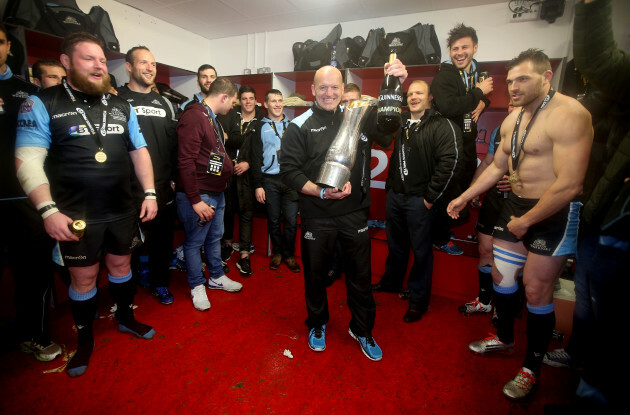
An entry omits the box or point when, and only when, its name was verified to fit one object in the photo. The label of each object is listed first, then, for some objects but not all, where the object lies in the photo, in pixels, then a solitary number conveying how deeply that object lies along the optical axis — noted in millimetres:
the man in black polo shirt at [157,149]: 2281
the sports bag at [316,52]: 4371
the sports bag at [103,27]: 3646
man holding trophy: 1696
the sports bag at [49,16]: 2906
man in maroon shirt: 2258
